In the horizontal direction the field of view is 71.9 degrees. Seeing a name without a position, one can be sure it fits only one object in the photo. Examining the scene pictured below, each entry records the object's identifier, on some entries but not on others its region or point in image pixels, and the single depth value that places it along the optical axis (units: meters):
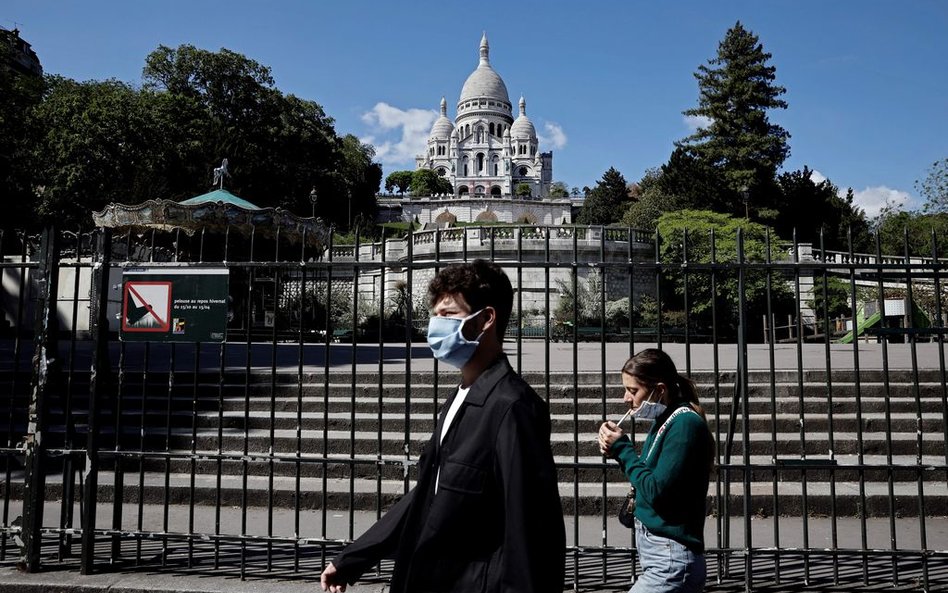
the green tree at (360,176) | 59.65
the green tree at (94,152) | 33.62
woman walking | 2.59
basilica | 114.06
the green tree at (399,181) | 106.50
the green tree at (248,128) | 40.97
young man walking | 1.77
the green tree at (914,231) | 34.31
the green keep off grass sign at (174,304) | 4.60
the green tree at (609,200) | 65.50
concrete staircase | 5.69
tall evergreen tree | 45.12
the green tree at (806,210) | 46.16
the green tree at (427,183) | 100.25
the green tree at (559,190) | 98.79
